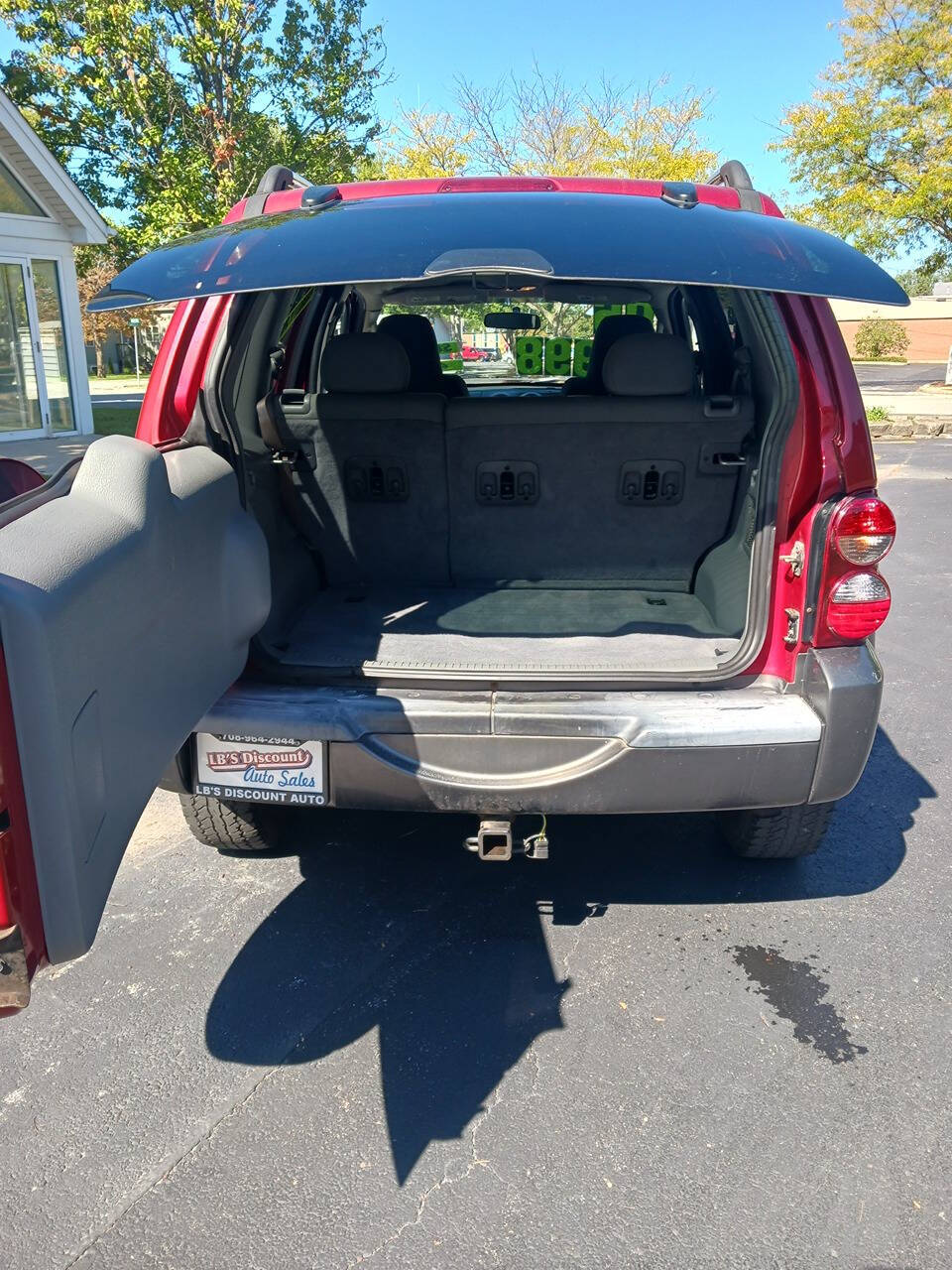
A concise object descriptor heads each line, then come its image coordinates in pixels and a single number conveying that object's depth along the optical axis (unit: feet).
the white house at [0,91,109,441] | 44.11
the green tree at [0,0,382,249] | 46.44
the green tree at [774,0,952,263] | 68.23
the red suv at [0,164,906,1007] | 5.39
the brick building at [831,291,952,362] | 137.59
